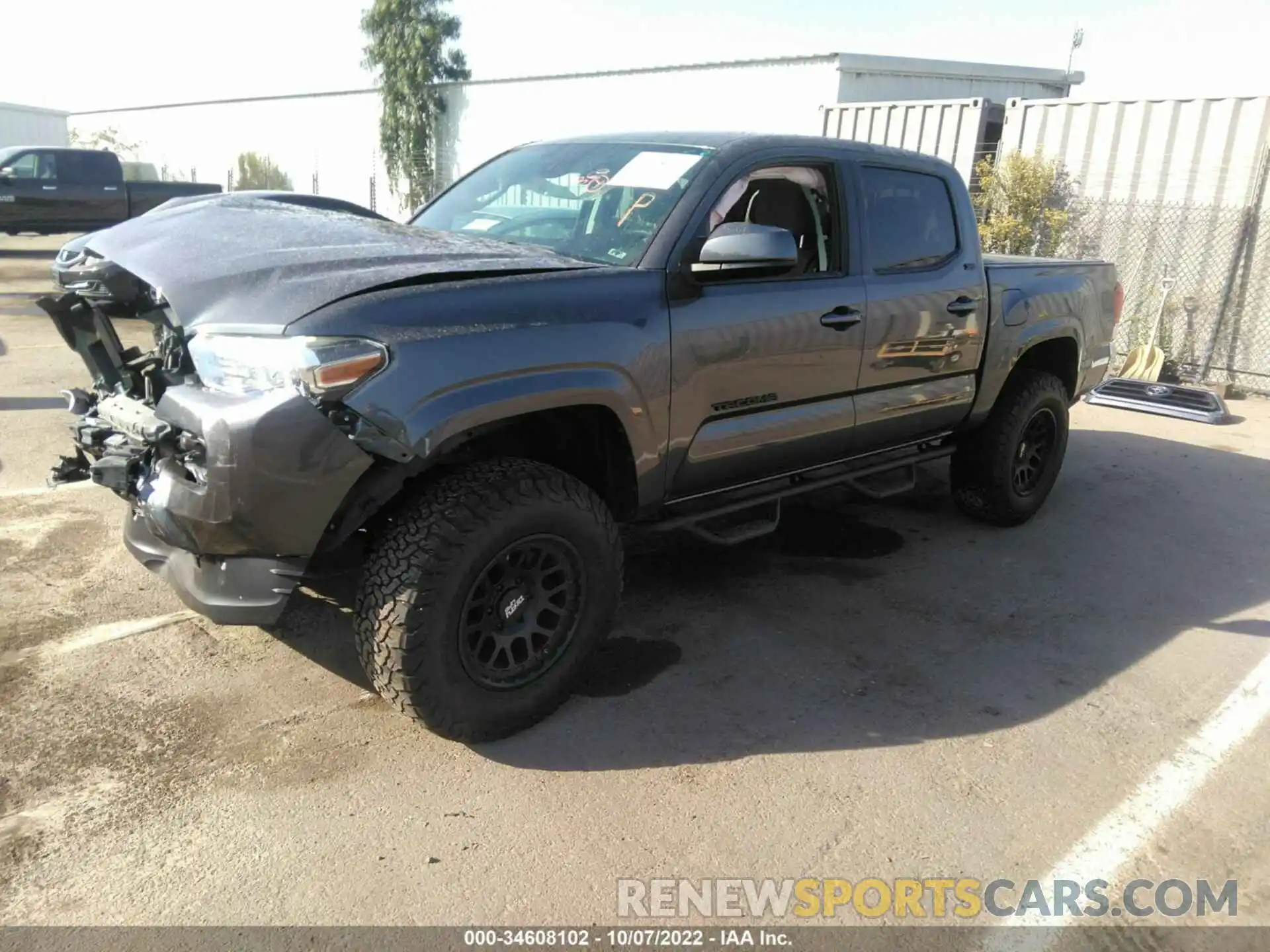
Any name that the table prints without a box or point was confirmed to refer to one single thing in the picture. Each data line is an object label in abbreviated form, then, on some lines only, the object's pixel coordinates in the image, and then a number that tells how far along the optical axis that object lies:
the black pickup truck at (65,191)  17.09
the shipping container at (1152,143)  9.47
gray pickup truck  2.63
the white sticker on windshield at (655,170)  3.66
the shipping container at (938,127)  11.52
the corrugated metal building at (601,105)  13.68
